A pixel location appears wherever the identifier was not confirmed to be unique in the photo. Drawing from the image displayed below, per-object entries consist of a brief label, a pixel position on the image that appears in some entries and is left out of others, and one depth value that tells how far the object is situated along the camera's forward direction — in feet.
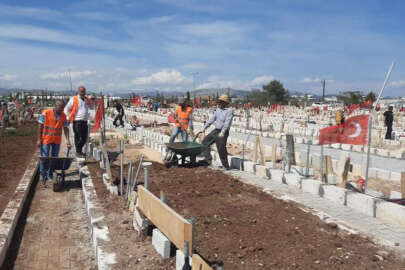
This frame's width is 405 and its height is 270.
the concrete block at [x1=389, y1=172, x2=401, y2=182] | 23.41
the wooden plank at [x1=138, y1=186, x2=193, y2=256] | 9.27
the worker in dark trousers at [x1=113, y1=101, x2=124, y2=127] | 55.19
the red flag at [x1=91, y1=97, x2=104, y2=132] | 25.09
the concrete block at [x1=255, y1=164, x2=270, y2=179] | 21.22
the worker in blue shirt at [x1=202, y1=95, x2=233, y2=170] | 22.20
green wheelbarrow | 21.89
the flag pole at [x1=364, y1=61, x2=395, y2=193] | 17.58
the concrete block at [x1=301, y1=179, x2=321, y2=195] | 17.56
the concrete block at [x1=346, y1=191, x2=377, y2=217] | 14.49
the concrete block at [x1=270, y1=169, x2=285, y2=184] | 20.08
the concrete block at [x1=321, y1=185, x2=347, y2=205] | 16.11
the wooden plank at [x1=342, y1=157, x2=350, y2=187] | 19.30
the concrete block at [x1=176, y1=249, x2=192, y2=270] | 9.48
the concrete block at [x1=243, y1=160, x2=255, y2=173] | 22.62
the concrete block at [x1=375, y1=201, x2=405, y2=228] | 13.24
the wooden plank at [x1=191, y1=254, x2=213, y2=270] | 7.82
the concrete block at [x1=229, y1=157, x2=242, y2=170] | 23.85
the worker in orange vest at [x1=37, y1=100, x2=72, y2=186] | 20.24
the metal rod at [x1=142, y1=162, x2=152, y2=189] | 13.04
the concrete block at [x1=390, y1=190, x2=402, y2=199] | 18.67
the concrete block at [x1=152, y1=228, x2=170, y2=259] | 10.65
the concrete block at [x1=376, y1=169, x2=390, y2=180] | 23.84
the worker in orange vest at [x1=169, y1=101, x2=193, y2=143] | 26.40
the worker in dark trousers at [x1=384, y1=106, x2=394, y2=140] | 45.39
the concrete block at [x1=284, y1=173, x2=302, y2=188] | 18.97
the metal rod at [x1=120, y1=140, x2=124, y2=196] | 17.85
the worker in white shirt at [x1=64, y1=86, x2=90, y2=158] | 22.95
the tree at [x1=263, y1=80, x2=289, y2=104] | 209.36
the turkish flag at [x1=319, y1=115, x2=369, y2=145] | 20.02
